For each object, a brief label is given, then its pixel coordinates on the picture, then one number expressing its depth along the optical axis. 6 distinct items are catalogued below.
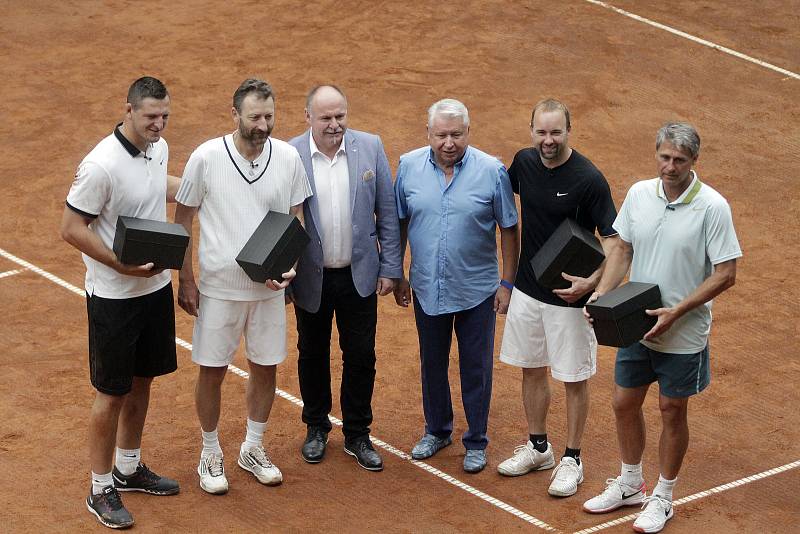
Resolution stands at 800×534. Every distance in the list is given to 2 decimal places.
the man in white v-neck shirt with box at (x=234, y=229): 15.52
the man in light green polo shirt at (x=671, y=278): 14.45
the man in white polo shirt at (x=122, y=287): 14.73
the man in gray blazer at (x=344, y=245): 16.31
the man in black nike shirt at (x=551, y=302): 15.80
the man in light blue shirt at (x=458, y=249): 16.31
